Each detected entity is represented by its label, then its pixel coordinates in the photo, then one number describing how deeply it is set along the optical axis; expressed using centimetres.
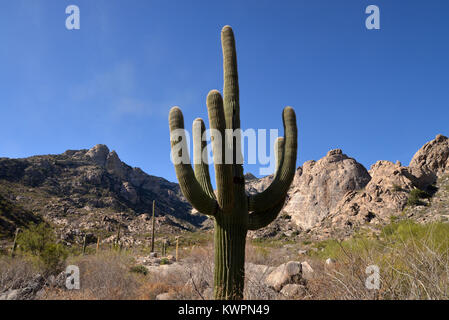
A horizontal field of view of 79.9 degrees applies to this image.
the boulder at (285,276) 637
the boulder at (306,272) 689
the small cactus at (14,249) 1168
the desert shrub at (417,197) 2558
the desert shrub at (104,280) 646
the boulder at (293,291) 520
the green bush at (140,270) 1011
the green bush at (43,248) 988
